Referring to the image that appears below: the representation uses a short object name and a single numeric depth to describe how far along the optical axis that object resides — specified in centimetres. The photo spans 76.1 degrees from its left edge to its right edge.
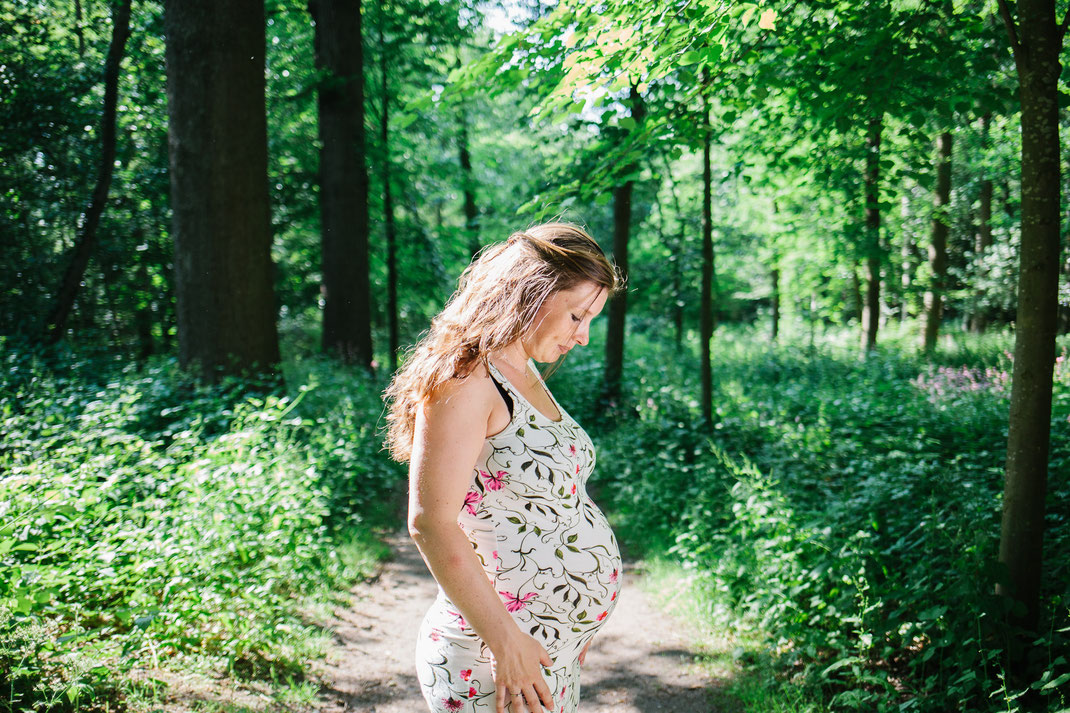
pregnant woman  160
